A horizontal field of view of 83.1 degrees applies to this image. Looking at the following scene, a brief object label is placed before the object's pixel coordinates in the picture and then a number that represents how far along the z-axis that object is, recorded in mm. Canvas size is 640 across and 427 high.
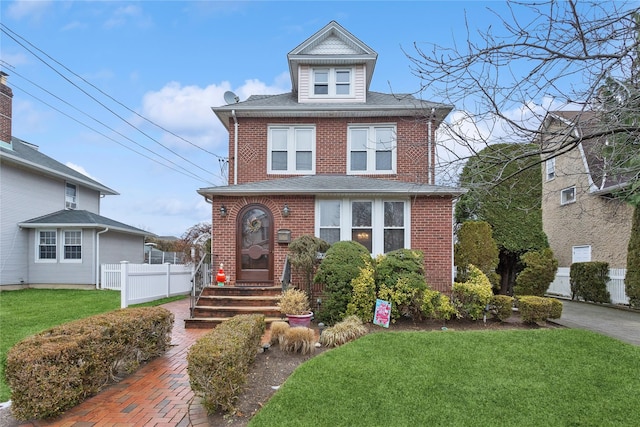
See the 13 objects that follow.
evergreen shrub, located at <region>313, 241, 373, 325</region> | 7887
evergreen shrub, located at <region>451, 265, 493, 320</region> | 8055
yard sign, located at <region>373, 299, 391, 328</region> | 7664
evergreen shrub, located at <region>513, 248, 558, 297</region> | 13656
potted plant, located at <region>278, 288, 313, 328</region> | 7508
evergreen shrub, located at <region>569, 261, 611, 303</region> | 13194
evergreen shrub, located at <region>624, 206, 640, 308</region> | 11422
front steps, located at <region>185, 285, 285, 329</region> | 8453
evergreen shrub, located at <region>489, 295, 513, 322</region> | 8055
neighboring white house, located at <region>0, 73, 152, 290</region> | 15992
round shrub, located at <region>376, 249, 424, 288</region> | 8047
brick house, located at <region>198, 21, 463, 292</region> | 9961
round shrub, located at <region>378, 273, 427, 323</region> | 7820
